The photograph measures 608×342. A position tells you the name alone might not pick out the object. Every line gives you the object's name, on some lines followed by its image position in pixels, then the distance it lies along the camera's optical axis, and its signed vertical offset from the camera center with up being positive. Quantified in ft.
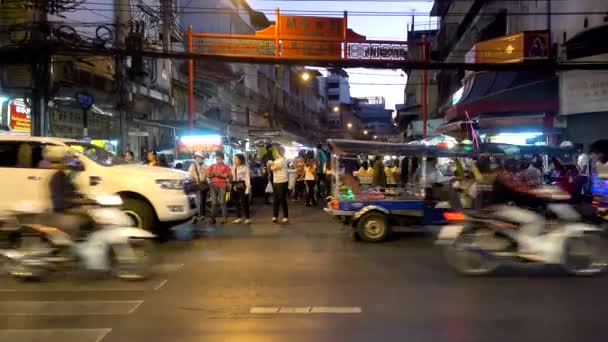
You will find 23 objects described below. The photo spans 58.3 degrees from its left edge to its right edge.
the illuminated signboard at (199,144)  59.93 +2.45
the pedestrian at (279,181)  42.65 -1.23
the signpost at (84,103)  51.03 +5.98
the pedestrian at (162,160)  48.99 +0.47
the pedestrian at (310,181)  59.77 -1.71
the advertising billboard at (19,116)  48.21 +4.52
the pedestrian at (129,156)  45.30 +0.79
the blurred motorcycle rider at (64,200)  22.81 -1.44
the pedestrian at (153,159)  45.29 +0.56
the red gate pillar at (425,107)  83.82 +9.25
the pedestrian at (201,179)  43.86 -1.07
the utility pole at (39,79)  45.80 +7.40
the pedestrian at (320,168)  66.18 -0.33
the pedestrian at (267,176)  59.78 -1.32
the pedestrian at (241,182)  43.75 -1.32
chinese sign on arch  62.28 +14.25
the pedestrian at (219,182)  43.16 -1.31
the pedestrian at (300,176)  63.26 -1.29
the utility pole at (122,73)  58.65 +10.12
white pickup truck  32.19 -0.90
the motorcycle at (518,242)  24.39 -3.47
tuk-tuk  34.01 -2.12
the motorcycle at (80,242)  22.98 -3.25
